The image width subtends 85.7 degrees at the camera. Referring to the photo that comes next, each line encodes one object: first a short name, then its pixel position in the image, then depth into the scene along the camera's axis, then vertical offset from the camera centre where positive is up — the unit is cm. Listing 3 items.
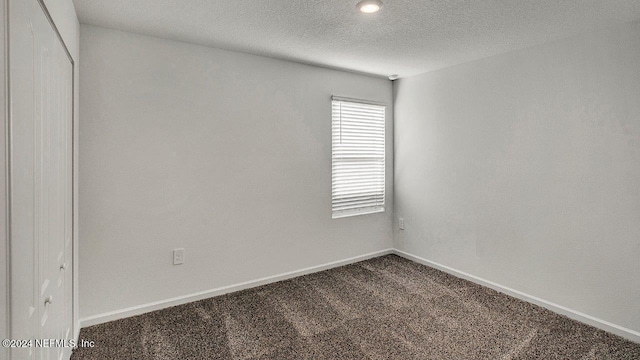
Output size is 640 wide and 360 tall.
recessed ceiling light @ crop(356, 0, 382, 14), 209 +108
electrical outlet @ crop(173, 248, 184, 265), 288 -64
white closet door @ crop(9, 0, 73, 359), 108 +1
